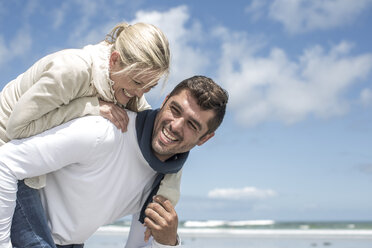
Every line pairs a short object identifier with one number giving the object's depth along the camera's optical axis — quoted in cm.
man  200
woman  203
